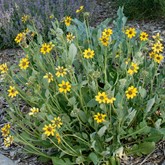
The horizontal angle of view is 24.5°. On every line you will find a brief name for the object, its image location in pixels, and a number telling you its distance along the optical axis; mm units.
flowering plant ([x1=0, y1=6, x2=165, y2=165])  2225
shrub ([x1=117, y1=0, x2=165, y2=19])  4484
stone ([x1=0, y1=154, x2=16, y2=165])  2662
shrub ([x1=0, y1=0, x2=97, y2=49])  4250
